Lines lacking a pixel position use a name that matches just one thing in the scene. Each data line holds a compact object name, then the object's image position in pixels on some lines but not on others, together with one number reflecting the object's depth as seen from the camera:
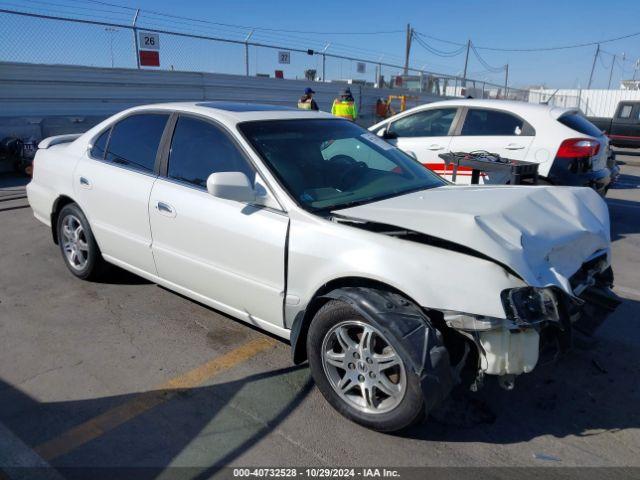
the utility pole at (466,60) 36.19
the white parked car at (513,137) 6.64
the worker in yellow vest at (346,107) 11.98
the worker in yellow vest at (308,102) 12.88
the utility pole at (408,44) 38.46
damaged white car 2.49
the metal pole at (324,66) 19.98
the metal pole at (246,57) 16.69
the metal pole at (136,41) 13.67
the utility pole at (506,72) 39.38
